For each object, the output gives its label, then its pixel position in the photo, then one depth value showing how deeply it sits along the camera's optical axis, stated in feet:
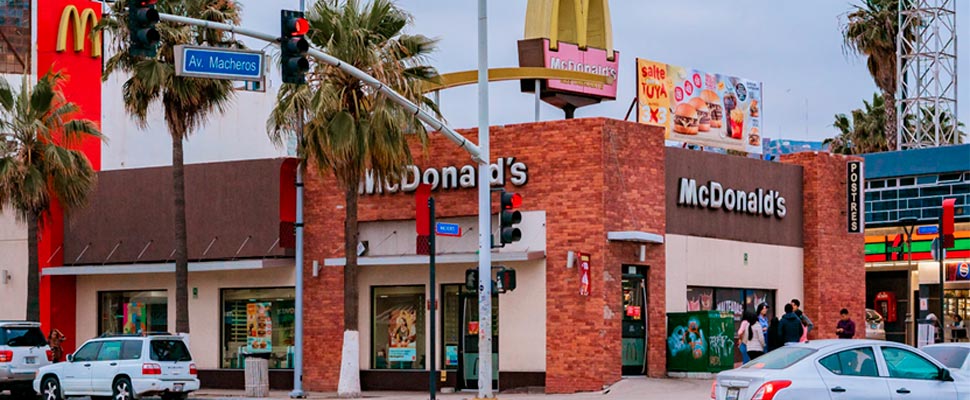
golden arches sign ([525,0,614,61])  112.78
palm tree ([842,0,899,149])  202.80
